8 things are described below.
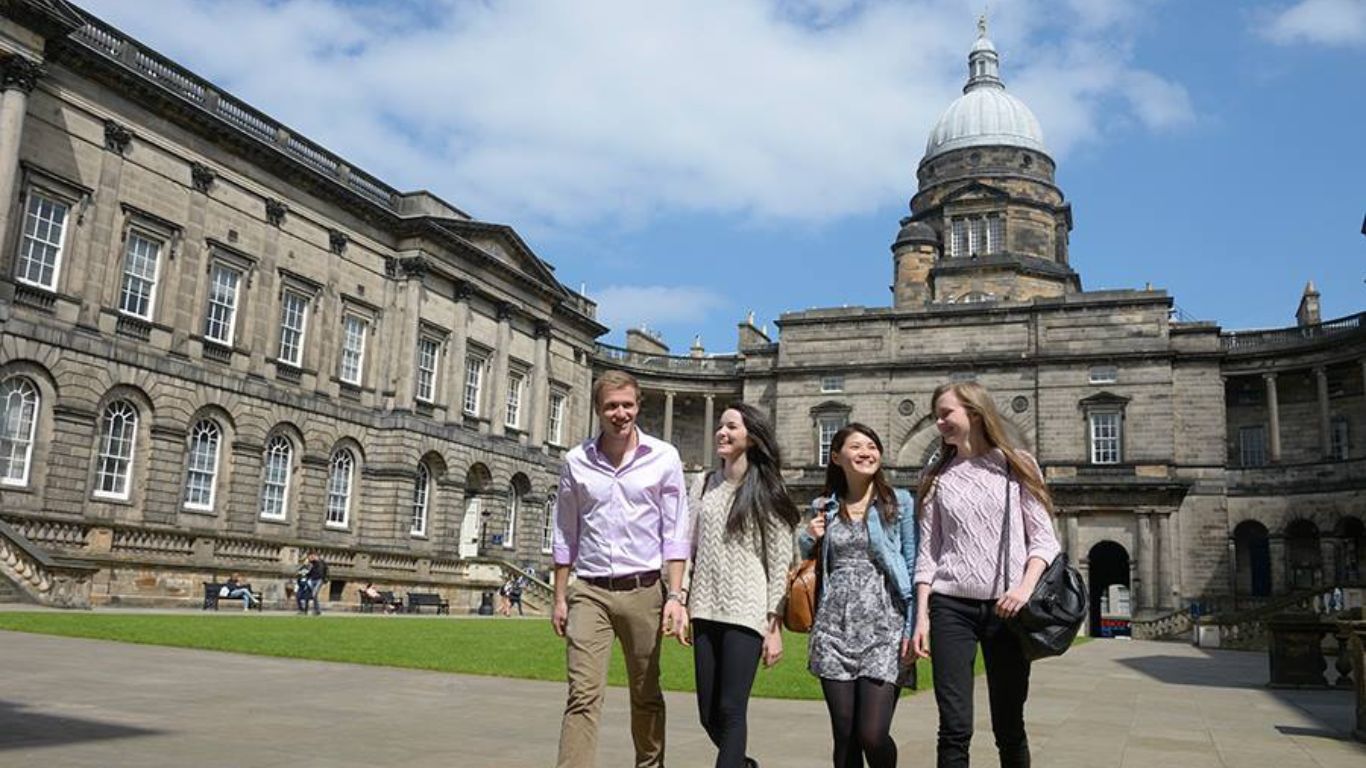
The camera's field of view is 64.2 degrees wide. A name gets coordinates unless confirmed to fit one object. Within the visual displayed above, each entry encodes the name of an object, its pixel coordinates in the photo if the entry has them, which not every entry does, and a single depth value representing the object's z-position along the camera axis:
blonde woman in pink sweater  5.15
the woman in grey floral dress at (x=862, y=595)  5.13
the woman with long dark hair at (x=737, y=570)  5.31
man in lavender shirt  5.49
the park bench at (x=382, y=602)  31.48
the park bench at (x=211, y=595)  26.43
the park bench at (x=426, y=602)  33.00
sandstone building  25.20
